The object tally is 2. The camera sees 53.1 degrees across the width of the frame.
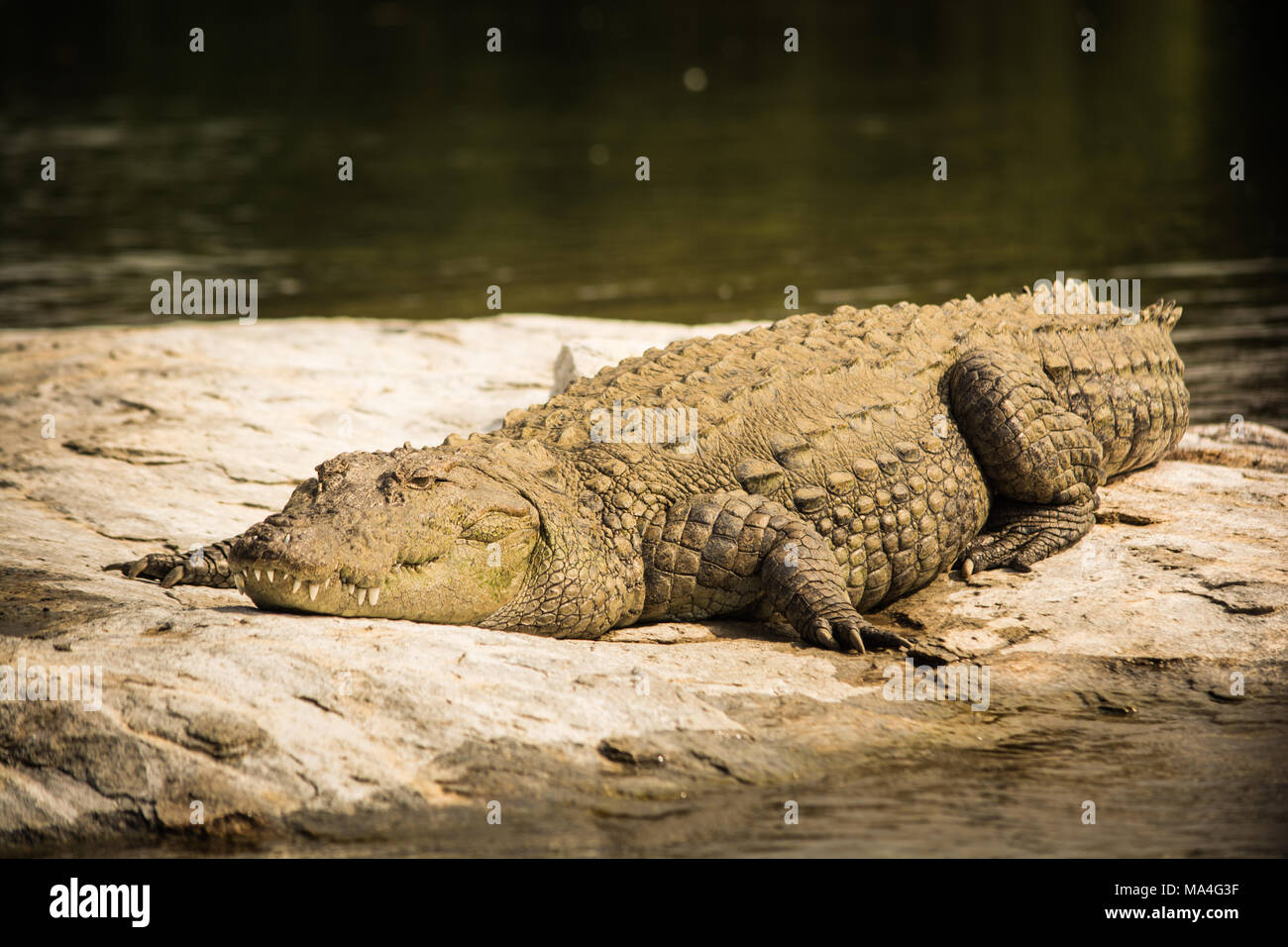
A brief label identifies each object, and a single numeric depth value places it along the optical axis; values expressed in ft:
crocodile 16.49
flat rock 13.38
